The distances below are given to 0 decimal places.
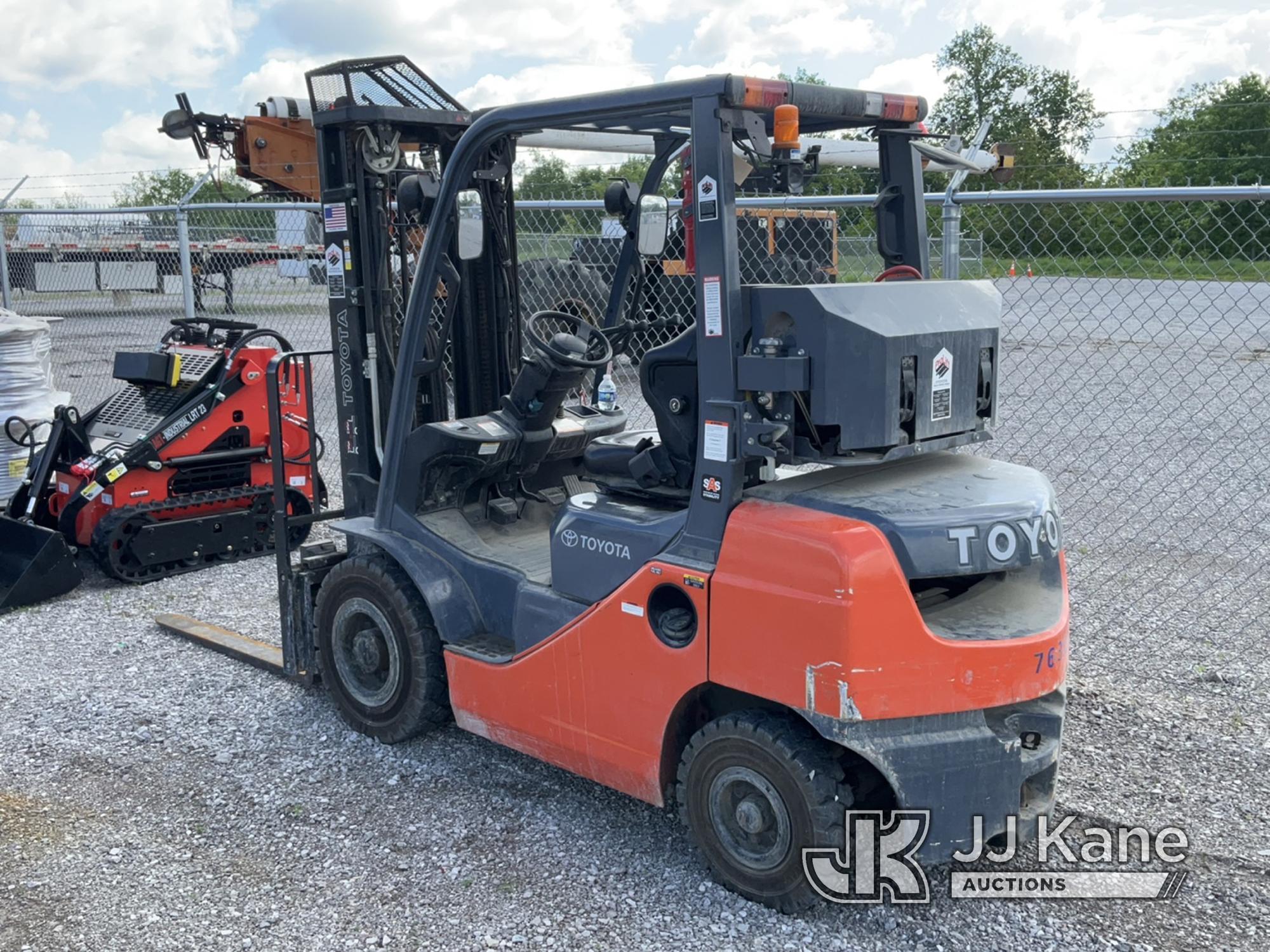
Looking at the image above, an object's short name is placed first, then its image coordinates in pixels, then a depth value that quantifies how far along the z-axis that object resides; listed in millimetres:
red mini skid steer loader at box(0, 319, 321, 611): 6656
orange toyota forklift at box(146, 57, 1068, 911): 3230
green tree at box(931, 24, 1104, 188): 45188
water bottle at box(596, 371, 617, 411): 4801
